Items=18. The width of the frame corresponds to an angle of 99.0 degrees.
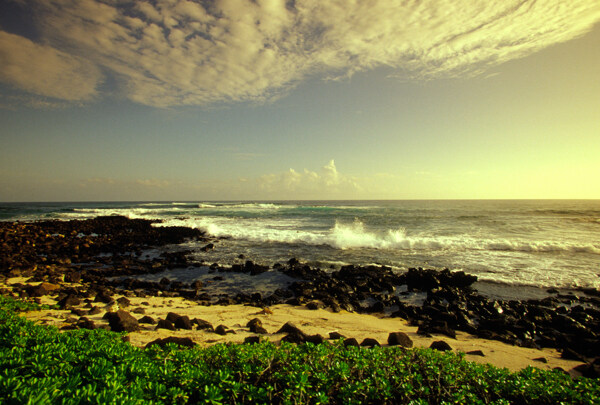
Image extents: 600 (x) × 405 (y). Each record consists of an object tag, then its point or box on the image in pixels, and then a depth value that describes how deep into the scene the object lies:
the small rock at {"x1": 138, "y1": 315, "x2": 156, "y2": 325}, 6.89
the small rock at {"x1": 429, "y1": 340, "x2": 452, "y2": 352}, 5.92
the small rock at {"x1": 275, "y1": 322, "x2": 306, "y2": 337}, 6.36
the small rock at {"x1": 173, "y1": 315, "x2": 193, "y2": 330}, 6.76
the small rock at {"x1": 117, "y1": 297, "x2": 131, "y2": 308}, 8.41
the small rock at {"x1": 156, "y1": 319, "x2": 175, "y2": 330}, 6.71
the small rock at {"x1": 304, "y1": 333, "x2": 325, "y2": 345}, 5.66
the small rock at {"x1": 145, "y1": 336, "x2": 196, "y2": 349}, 5.05
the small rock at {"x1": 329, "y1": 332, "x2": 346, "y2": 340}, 6.05
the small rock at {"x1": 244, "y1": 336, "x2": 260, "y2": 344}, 5.29
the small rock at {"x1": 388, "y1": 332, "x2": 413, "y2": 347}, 6.07
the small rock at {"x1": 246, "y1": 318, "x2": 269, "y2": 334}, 6.87
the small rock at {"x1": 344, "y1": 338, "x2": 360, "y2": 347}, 5.28
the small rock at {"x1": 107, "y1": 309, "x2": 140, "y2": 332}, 6.19
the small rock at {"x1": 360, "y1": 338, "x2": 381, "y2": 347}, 5.78
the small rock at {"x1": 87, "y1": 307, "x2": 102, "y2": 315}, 7.43
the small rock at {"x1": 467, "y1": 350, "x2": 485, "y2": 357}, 6.01
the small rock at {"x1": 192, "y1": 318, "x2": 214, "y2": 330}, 6.86
